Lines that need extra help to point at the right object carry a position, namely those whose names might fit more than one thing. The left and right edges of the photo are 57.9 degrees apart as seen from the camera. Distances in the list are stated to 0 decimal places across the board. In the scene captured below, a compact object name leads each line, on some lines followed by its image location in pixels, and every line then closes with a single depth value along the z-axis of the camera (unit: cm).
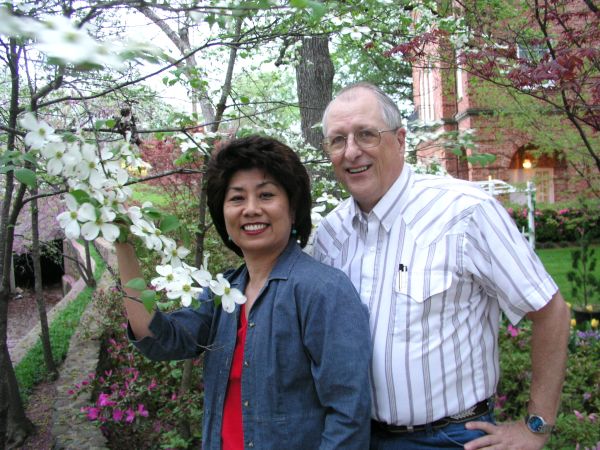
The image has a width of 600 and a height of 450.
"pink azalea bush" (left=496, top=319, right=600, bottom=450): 317
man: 160
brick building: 859
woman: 153
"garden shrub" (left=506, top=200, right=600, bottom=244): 1345
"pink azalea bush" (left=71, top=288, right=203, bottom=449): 327
